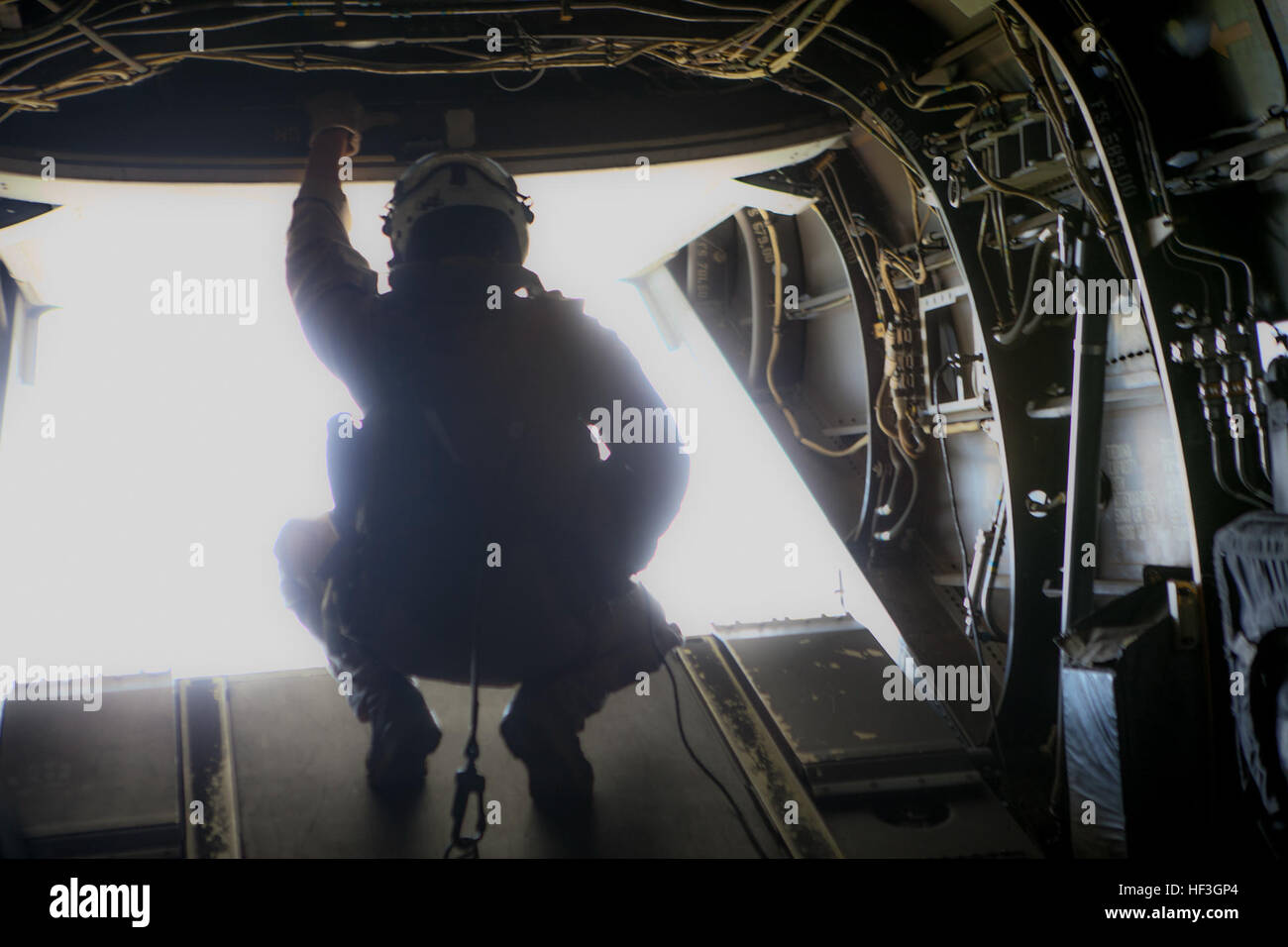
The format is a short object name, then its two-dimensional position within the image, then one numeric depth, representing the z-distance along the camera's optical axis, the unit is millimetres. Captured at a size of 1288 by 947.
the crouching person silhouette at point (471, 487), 2633
